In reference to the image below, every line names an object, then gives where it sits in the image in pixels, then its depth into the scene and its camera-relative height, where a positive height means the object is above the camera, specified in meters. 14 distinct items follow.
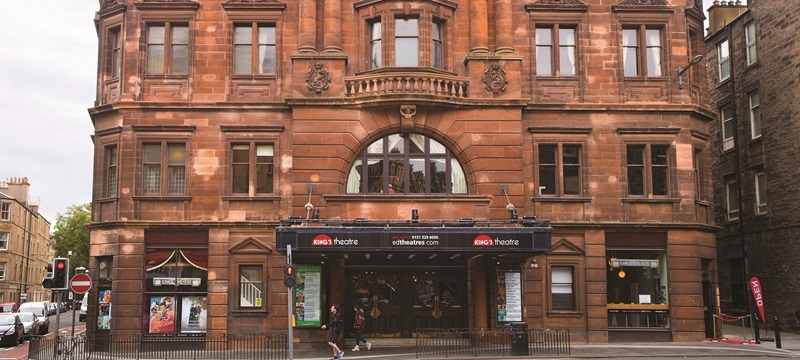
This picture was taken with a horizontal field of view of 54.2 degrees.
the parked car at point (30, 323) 35.34 -1.85
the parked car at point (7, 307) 45.12 -1.42
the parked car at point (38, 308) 43.03 -1.41
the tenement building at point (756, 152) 31.97 +5.65
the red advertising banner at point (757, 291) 26.08 -0.32
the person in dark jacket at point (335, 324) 24.00 -1.28
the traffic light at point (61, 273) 20.91 +0.26
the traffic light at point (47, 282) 20.47 +0.02
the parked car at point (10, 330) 31.47 -1.89
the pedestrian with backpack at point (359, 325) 24.82 -1.36
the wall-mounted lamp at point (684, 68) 25.83 +7.36
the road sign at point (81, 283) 21.43 -0.01
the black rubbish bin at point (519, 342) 22.73 -1.74
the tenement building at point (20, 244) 74.75 +4.04
